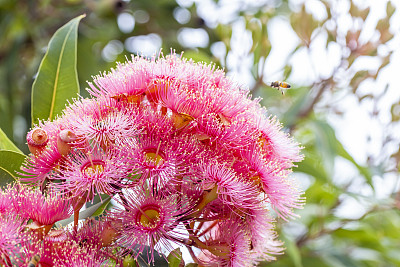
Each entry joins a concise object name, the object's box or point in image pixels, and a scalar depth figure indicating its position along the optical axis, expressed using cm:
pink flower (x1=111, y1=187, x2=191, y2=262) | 64
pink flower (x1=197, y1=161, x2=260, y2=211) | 65
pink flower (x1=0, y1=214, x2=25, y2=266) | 62
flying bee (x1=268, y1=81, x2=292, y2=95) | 83
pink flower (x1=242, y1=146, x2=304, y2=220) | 67
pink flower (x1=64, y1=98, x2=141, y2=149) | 65
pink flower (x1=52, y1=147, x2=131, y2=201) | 64
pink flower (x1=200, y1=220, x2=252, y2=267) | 66
